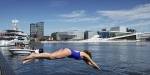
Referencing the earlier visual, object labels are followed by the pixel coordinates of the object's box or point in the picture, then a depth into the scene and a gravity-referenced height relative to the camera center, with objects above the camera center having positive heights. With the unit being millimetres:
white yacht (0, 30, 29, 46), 38501 +133
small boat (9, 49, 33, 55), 20571 -2645
